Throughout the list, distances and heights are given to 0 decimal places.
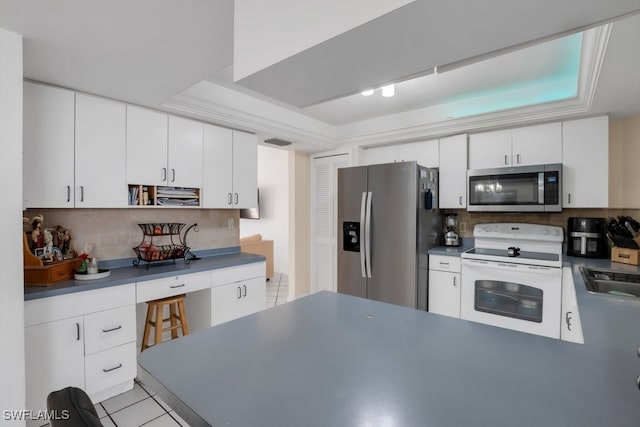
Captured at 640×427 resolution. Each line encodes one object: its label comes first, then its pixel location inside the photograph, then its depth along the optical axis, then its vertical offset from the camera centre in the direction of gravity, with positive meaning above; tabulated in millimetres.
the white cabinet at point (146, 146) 2400 +557
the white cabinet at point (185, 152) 2644 +555
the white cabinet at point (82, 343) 1779 -855
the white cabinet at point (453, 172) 3238 +466
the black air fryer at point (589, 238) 2633 -210
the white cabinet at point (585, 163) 2600 +467
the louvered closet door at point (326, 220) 4086 -89
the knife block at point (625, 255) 2318 -327
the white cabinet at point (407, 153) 3457 +754
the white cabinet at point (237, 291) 2693 -752
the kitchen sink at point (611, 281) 1838 -436
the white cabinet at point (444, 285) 2974 -726
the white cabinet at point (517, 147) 2812 +681
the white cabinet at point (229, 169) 2908 +460
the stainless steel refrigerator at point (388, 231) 3002 -181
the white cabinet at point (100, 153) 2158 +449
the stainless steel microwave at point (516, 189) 2723 +250
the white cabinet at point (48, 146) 1936 +448
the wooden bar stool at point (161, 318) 2354 -882
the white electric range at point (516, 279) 2496 -582
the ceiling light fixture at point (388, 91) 2002 +832
